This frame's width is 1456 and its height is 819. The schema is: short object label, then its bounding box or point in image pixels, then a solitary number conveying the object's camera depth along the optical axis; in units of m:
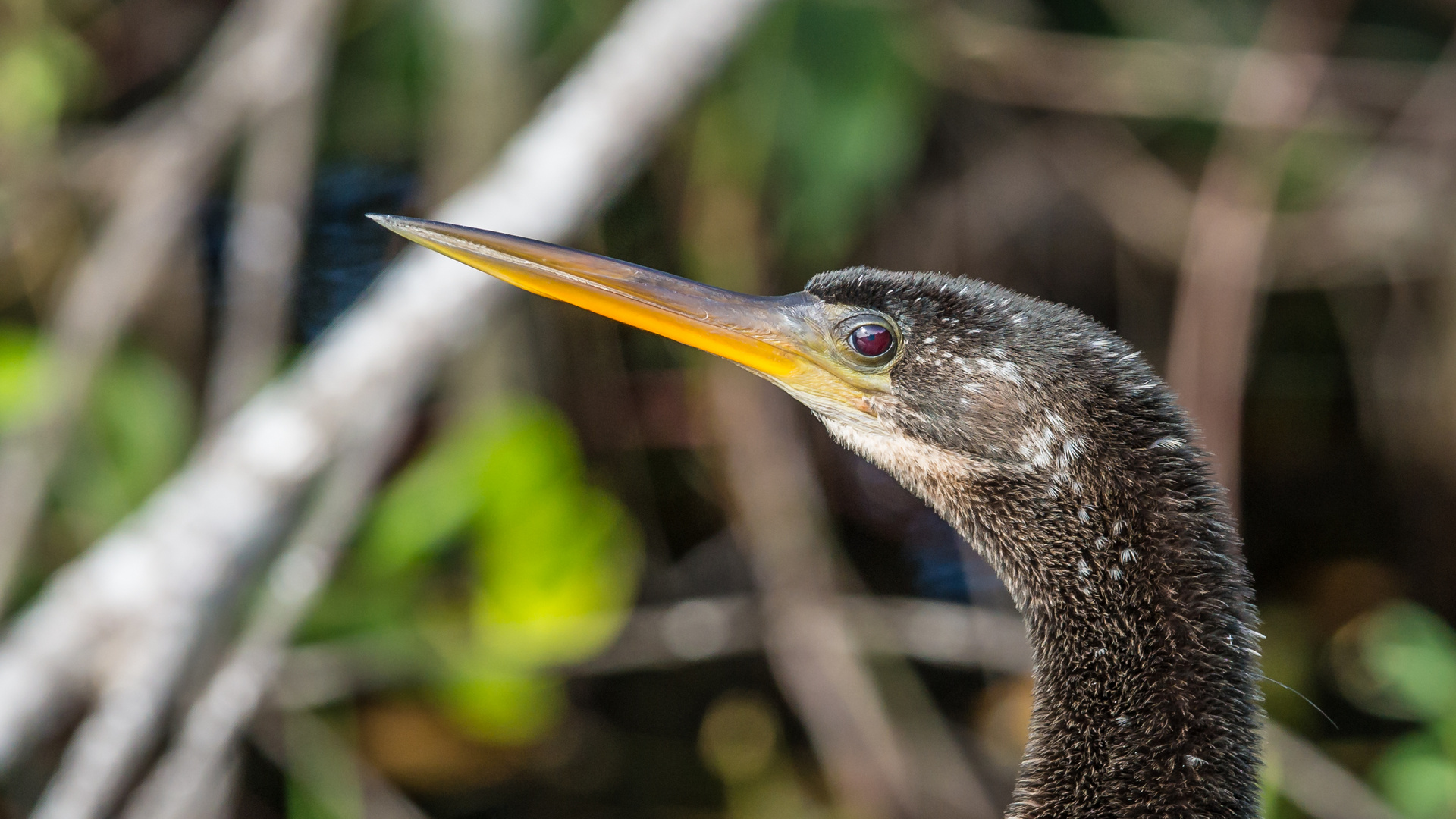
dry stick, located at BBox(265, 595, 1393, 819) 6.61
